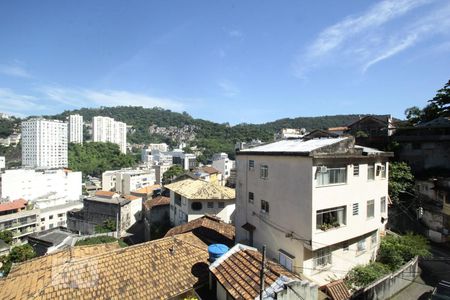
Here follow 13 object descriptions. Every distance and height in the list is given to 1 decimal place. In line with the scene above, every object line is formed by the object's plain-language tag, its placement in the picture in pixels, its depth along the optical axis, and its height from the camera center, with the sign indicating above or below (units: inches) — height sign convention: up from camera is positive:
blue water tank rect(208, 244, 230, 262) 497.6 -199.8
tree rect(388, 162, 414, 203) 834.2 -100.7
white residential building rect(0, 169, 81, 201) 2249.0 -346.2
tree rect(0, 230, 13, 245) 1536.7 -534.0
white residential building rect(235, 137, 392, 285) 481.4 -112.4
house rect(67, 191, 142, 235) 1486.2 -394.9
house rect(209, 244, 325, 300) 367.6 -203.3
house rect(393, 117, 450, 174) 897.5 +17.1
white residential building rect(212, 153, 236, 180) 2983.0 -195.9
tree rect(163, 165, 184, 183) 2546.8 -240.6
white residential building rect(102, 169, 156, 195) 2559.1 -339.0
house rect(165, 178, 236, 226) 1018.1 -213.0
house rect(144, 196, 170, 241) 1281.1 -335.5
